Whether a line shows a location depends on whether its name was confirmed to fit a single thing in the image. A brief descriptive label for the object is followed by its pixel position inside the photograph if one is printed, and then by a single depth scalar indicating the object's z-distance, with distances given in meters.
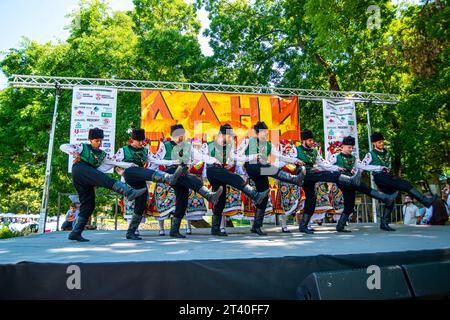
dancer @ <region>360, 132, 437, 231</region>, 5.88
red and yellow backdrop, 8.54
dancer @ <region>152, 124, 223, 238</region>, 5.07
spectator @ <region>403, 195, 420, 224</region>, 8.77
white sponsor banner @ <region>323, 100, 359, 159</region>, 9.17
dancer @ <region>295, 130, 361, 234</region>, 5.71
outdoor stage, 2.45
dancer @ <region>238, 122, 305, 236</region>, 5.45
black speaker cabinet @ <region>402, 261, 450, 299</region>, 2.55
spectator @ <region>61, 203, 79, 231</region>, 8.38
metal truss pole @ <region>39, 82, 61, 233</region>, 7.65
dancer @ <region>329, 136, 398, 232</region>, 5.86
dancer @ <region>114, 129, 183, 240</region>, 4.82
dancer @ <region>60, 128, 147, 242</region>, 4.53
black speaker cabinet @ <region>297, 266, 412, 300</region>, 2.30
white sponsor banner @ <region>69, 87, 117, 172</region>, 8.00
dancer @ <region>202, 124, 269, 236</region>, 5.28
